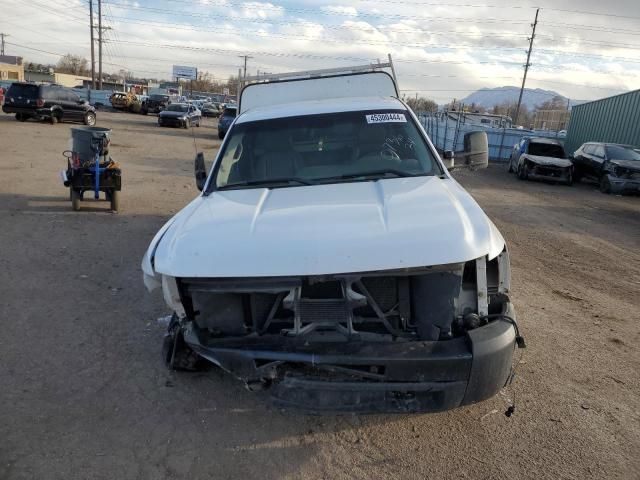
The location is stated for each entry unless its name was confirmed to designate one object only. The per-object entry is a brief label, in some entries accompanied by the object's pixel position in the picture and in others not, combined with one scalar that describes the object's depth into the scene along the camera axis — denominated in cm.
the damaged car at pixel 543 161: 1752
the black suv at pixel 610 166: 1559
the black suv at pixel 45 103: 2453
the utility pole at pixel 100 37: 6010
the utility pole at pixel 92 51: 5766
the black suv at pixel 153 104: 4334
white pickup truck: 262
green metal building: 2028
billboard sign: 8562
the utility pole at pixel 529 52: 5288
